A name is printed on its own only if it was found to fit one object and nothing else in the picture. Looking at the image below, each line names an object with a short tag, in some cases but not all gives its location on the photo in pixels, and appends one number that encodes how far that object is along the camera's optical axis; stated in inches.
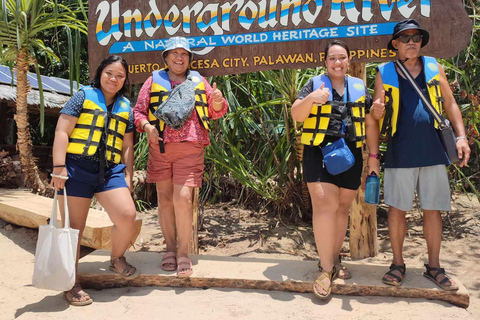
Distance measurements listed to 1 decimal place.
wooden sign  135.9
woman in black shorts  110.2
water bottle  111.8
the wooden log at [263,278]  113.2
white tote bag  102.6
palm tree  189.8
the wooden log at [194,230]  156.8
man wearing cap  109.0
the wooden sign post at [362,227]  156.3
